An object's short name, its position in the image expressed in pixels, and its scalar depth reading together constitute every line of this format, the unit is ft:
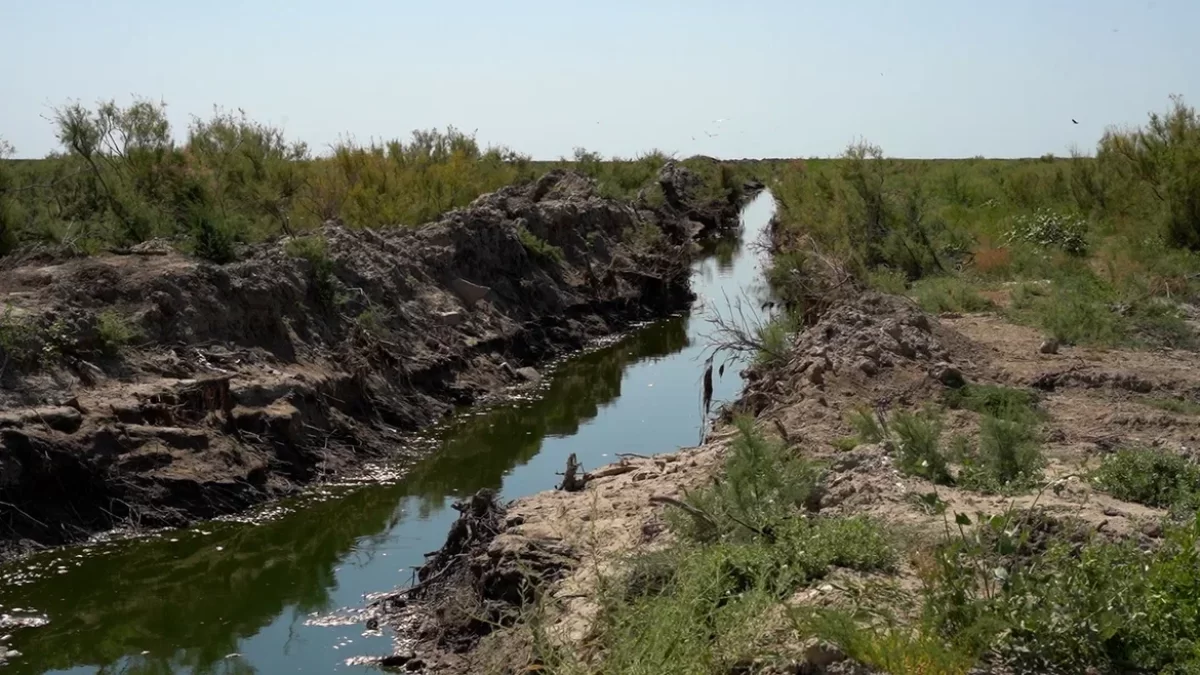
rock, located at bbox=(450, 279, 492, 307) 70.79
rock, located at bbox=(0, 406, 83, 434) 39.29
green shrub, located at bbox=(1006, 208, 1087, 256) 76.28
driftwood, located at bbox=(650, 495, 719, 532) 27.91
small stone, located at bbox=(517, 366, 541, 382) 66.23
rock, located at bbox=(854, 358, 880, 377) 42.68
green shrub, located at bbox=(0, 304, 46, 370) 41.42
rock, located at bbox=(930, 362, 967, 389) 40.78
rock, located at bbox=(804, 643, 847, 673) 20.49
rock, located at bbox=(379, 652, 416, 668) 29.48
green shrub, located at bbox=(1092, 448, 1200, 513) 27.55
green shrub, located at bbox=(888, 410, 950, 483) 29.30
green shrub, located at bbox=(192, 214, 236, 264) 54.13
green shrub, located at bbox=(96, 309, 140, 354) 44.75
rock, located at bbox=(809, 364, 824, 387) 42.78
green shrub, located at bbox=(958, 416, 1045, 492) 28.58
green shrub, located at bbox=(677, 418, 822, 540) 27.22
